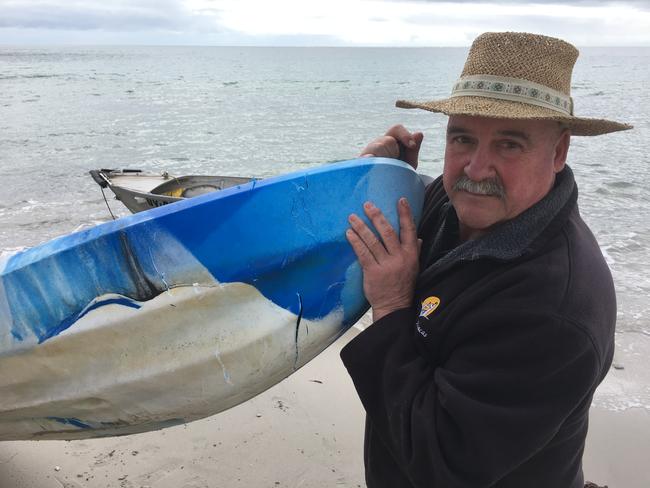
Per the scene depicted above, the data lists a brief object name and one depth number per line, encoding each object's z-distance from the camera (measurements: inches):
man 53.6
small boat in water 292.5
